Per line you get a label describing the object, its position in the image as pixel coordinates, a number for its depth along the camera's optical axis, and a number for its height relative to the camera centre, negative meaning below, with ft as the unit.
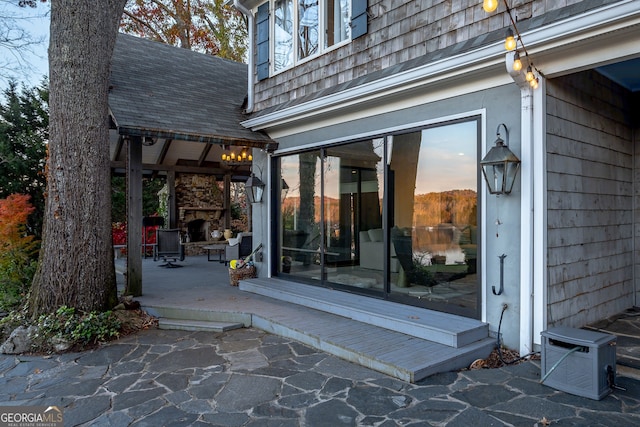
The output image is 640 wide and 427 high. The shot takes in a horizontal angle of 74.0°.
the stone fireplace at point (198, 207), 38.06 +1.10
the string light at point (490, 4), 8.87 +4.49
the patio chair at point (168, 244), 29.22 -1.73
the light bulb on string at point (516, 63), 11.03 +4.06
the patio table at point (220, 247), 30.58 -2.06
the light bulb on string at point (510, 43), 10.21 +4.24
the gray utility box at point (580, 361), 9.69 -3.38
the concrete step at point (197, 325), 16.11 -4.09
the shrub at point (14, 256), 17.94 -1.70
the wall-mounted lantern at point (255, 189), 22.66 +1.61
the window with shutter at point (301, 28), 17.93 +8.87
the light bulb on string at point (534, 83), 11.90 +3.81
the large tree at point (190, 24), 51.39 +24.13
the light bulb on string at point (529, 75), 11.67 +3.96
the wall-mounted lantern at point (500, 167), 12.21 +1.53
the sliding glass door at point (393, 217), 14.48 +0.08
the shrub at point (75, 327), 14.54 -3.83
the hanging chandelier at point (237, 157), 30.04 +4.44
